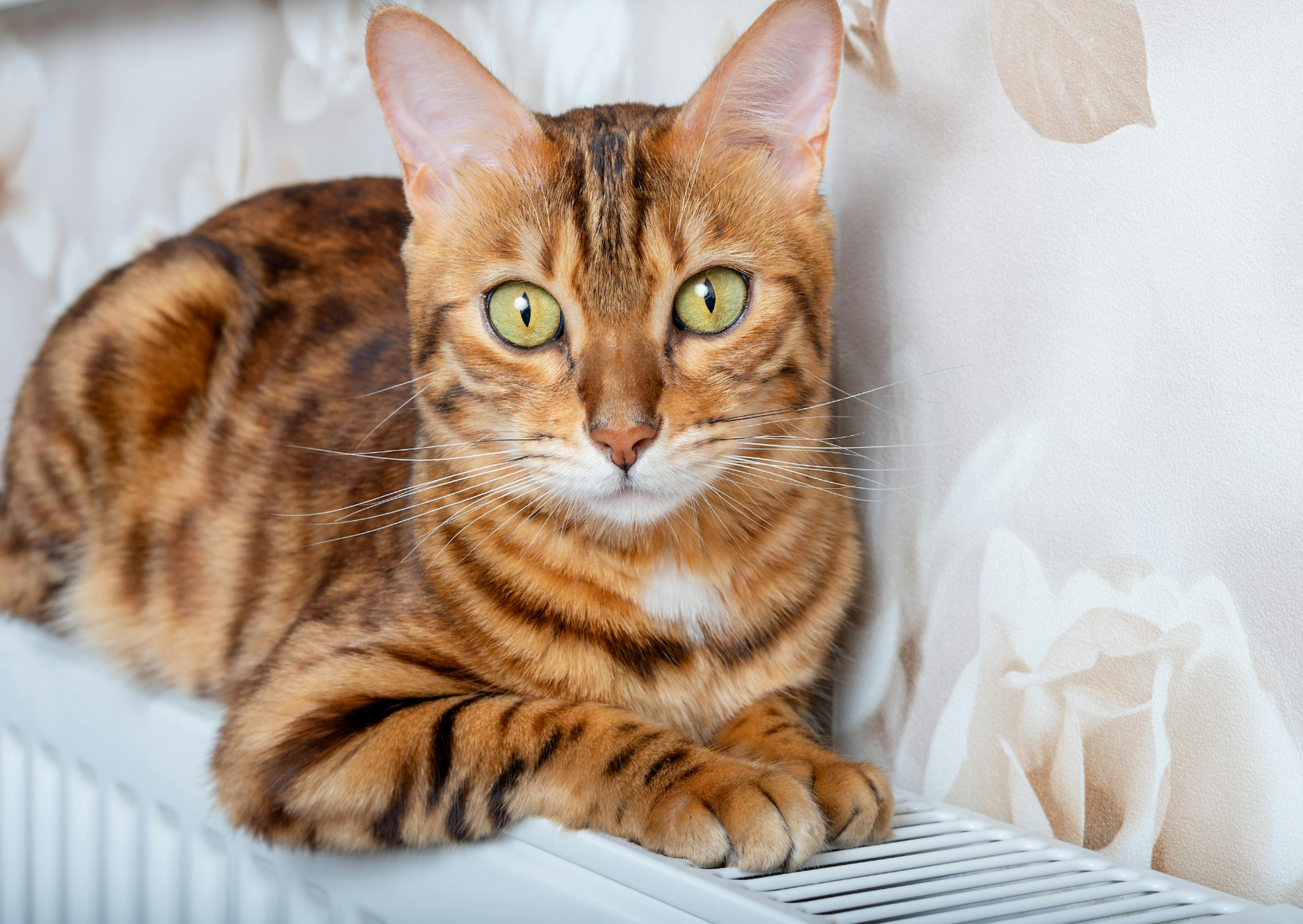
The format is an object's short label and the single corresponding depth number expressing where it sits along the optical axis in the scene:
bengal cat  0.46
